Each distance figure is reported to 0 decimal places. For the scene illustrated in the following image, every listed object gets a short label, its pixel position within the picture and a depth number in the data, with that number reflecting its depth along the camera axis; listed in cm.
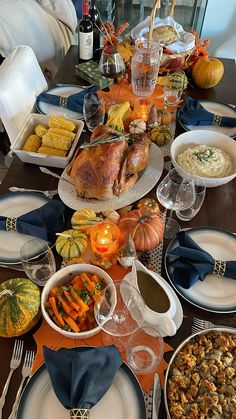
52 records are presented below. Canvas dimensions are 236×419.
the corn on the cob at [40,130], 127
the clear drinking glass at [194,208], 105
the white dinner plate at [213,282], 87
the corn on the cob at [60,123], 127
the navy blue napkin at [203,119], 138
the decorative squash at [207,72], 156
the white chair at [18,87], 136
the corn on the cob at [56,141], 123
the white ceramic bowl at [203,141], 123
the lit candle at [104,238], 94
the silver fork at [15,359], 72
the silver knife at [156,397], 69
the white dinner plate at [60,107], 144
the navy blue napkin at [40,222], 99
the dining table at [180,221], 79
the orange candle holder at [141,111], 137
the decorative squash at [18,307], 76
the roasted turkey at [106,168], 108
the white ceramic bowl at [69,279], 77
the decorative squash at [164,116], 140
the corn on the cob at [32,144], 124
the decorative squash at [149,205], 108
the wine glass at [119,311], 79
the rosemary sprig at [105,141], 111
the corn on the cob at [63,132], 125
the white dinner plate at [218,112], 139
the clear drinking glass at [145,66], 147
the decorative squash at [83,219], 99
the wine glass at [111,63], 149
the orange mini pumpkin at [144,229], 95
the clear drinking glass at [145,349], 76
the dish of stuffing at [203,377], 67
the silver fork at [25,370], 70
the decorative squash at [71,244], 95
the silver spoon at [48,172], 118
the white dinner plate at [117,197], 109
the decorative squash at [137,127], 129
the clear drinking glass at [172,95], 150
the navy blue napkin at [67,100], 143
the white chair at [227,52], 242
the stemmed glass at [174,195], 102
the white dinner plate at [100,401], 69
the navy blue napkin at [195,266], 89
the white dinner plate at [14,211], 96
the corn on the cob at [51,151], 123
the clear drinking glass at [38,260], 90
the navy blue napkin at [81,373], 67
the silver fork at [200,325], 84
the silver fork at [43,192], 113
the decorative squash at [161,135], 131
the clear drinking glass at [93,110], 132
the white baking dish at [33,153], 118
